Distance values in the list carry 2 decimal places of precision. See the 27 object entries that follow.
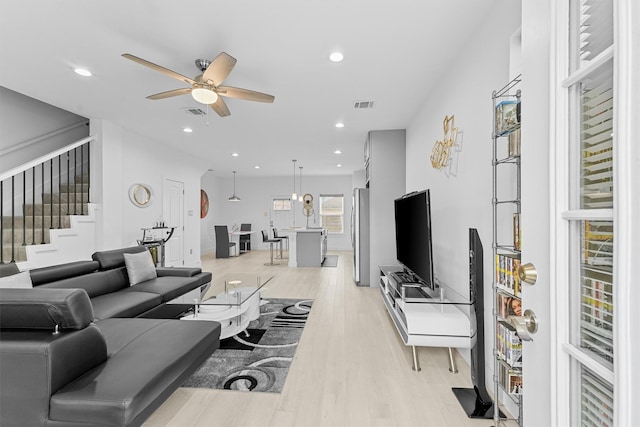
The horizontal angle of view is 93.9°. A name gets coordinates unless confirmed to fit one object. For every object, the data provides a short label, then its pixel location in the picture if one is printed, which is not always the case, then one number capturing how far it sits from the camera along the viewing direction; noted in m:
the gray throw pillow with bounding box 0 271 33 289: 2.05
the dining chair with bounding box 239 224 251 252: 10.20
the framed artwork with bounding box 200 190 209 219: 10.02
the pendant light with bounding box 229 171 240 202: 10.04
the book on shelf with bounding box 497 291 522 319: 1.65
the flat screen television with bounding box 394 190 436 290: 2.54
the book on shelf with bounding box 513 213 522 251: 1.64
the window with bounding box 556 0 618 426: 0.61
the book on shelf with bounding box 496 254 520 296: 1.61
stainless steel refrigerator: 5.28
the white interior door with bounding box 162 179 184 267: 6.29
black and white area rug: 2.19
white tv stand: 2.31
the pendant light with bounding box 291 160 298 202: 8.43
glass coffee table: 2.83
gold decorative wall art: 2.81
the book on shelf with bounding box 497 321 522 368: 1.64
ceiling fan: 2.44
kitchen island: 7.32
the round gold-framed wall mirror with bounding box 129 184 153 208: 5.36
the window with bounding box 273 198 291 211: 11.04
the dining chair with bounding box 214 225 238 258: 8.76
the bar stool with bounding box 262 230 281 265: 7.79
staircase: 3.79
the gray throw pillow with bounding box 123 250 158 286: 3.44
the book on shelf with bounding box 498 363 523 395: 1.64
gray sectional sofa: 1.21
